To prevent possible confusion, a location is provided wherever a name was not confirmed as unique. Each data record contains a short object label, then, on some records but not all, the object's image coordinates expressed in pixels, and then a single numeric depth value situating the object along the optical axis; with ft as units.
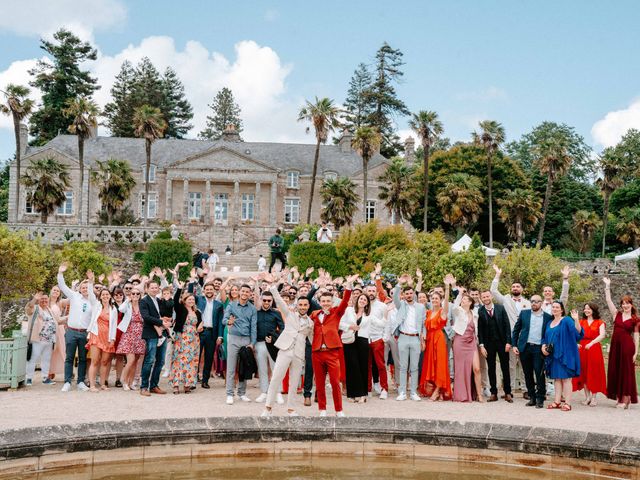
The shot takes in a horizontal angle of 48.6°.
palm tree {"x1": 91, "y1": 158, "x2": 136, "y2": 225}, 148.77
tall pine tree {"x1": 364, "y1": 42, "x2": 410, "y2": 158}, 225.56
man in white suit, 30.37
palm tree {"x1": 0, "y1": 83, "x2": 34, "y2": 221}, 130.82
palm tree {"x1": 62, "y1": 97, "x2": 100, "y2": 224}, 140.46
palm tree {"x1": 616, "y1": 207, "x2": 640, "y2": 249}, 151.74
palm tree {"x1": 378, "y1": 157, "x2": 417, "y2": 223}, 152.76
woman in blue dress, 33.63
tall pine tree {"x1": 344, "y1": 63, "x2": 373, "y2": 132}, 228.43
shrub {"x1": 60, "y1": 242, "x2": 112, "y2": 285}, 81.28
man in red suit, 29.66
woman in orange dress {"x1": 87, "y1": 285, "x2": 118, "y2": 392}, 36.14
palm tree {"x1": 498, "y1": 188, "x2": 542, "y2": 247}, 161.79
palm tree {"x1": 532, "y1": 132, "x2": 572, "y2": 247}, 151.64
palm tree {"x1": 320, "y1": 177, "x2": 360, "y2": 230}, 149.07
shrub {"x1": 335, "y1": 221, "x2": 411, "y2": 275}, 89.35
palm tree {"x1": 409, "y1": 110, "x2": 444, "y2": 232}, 147.95
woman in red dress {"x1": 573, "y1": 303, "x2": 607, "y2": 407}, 35.40
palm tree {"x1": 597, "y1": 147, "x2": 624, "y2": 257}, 150.00
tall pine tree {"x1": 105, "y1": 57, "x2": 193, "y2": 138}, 234.17
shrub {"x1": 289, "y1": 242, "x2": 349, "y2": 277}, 92.99
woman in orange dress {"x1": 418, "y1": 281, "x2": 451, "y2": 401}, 36.09
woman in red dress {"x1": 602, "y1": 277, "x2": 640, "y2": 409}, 34.24
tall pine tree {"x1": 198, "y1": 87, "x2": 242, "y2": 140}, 252.83
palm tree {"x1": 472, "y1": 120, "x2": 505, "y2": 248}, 160.04
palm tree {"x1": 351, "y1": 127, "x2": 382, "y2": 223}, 150.51
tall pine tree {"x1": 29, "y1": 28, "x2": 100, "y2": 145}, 212.84
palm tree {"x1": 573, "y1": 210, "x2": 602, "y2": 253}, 167.53
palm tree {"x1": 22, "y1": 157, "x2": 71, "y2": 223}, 134.10
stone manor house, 179.63
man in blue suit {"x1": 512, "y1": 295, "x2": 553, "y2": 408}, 34.40
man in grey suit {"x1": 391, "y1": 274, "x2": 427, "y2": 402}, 36.17
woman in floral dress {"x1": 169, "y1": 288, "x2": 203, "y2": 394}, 35.91
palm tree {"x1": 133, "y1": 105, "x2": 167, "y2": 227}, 149.28
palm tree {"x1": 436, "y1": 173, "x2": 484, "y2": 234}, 158.92
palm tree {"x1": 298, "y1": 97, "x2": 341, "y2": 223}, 149.48
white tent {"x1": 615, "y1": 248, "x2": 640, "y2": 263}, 124.67
